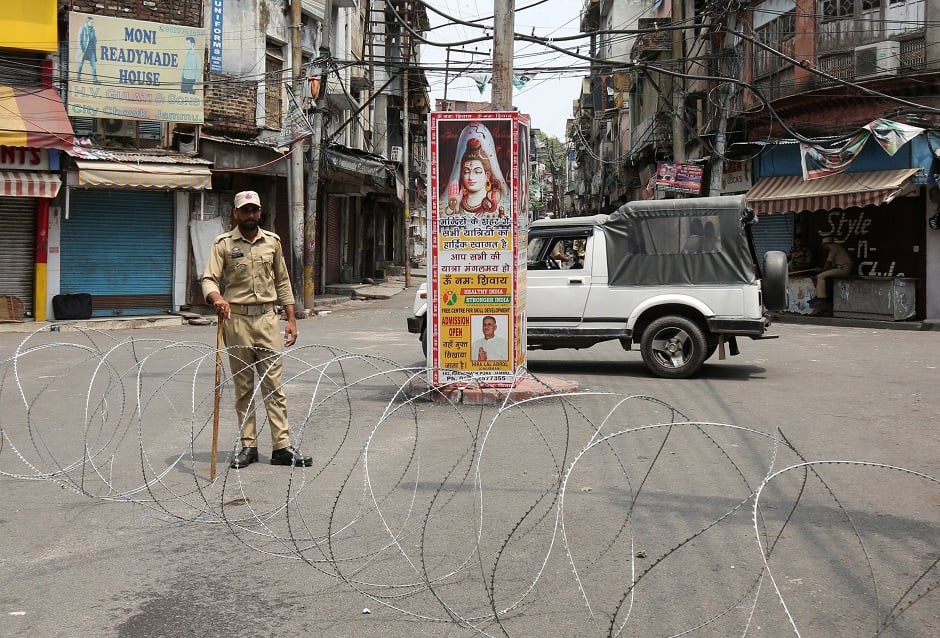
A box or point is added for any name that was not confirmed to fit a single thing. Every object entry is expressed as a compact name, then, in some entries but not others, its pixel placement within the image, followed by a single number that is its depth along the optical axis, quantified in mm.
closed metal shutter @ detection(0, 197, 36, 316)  20312
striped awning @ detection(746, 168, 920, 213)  20438
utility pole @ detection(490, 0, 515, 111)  11883
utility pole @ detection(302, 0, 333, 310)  23656
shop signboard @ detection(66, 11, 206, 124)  20688
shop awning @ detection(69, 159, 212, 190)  20062
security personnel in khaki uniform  7172
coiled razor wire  4414
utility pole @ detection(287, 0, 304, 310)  22719
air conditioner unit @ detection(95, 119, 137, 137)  21562
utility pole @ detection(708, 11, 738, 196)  24859
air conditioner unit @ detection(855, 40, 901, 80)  21125
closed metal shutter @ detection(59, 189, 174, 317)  21547
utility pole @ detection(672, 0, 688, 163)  25578
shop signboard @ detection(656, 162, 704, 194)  26859
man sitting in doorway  22016
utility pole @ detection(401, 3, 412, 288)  39781
